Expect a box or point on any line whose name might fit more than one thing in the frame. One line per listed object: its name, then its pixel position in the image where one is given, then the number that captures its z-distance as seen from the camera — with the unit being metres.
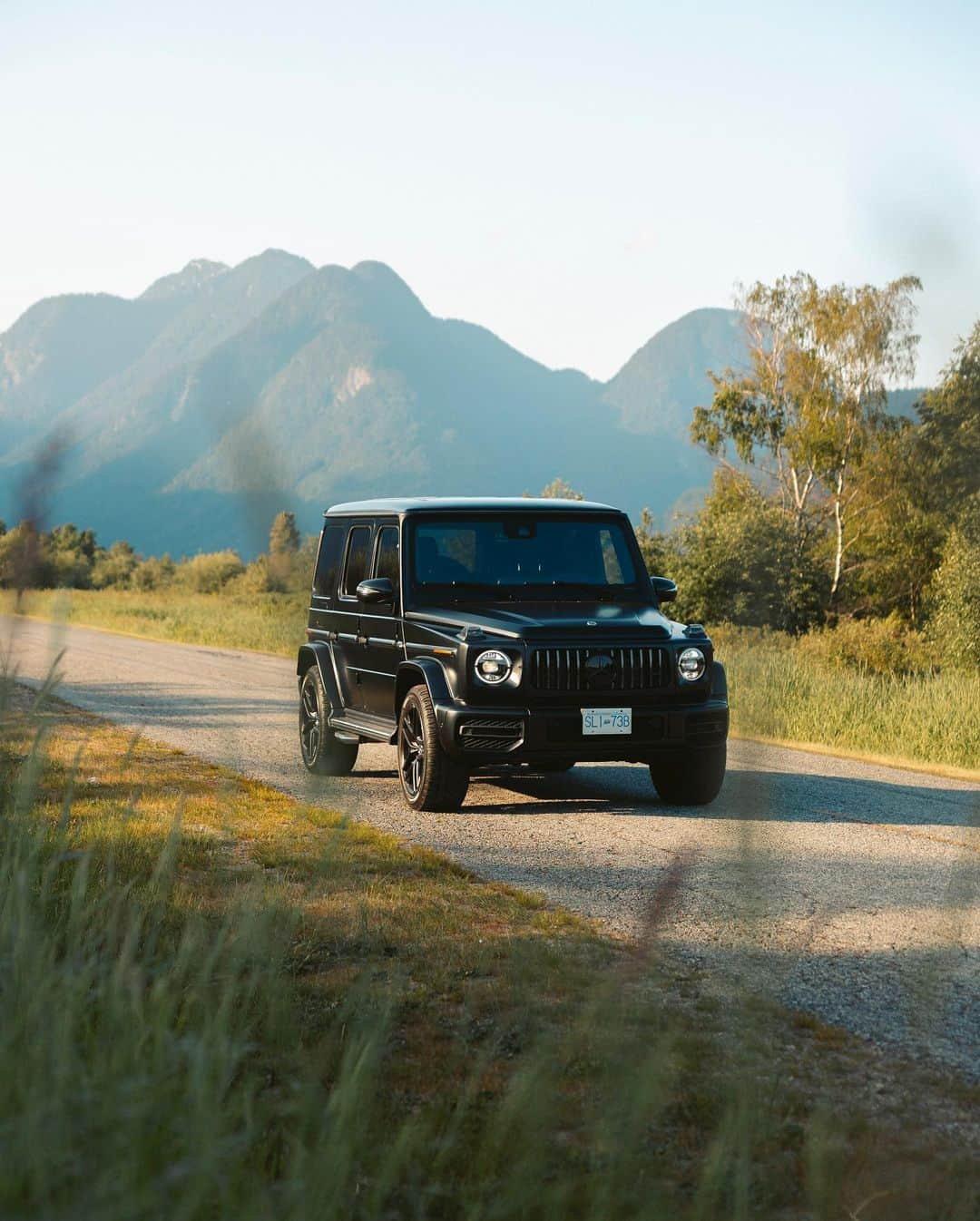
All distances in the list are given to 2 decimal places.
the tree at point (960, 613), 39.72
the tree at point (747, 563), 49.78
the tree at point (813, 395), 53.34
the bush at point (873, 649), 41.03
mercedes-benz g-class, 9.79
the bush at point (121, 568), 54.74
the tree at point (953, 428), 48.09
